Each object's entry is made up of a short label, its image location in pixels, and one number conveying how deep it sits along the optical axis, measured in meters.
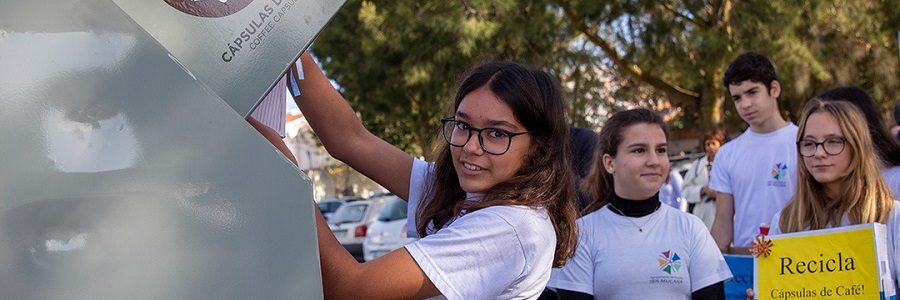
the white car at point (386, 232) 17.56
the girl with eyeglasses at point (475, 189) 1.82
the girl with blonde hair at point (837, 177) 3.78
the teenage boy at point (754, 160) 5.04
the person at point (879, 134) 4.29
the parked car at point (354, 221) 21.41
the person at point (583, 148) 5.21
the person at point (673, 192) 7.98
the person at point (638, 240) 3.68
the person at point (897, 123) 6.31
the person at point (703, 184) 7.61
